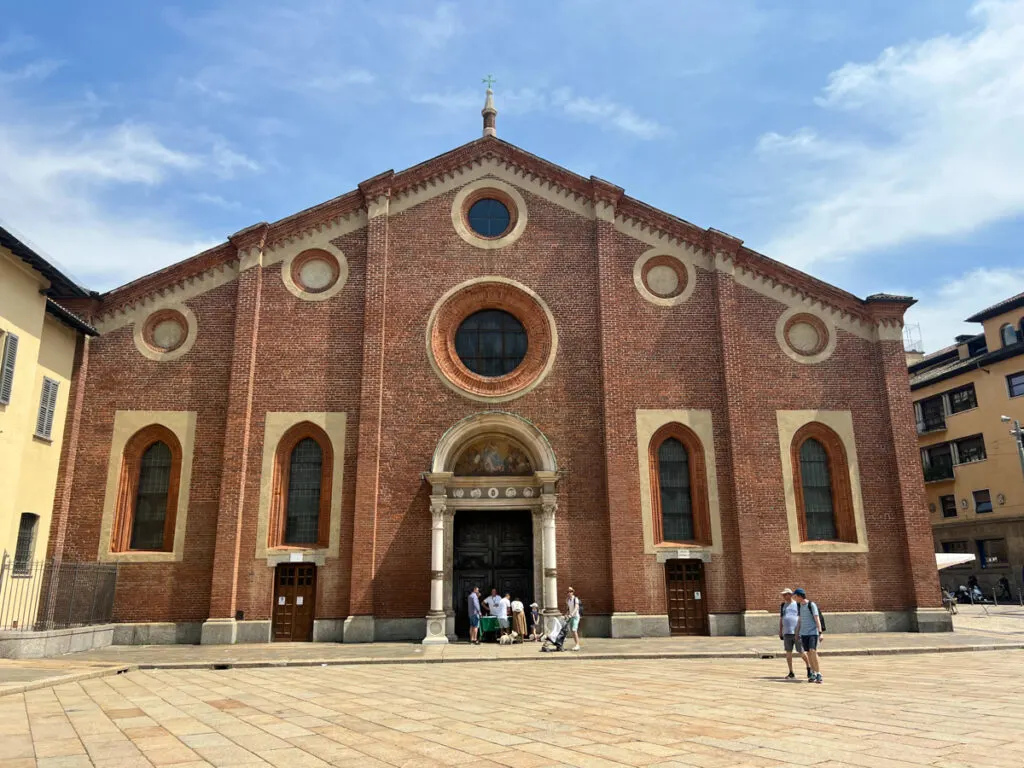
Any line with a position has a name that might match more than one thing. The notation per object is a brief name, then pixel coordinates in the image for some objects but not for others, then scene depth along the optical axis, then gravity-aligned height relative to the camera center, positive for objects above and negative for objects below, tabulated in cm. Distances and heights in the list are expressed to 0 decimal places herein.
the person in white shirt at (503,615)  2080 -111
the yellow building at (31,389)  1894 +507
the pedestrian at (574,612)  1909 -98
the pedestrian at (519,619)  2109 -125
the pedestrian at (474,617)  2059 -116
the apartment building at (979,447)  3766 +660
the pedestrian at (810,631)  1292 -102
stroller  1883 -159
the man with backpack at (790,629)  1350 -101
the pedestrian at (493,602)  2092 -76
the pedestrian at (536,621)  2119 -131
